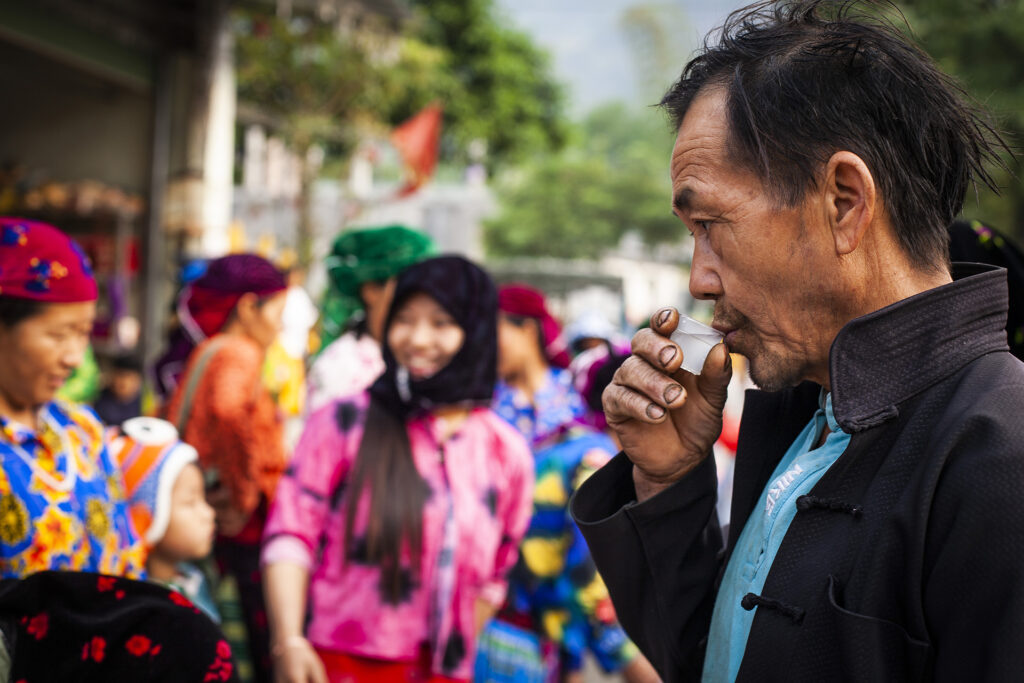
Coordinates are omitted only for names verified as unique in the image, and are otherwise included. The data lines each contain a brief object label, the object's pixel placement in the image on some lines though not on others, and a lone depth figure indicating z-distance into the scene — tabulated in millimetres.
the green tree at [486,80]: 22312
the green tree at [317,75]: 10501
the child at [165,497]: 2900
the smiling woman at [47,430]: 2234
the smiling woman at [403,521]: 2623
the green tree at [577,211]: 32219
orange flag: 13781
